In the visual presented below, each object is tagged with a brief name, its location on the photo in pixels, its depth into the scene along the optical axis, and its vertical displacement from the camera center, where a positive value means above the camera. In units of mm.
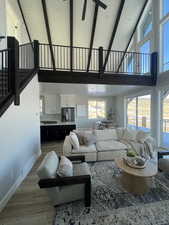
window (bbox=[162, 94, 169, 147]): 5202 -425
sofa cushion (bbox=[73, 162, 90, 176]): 2373 -1086
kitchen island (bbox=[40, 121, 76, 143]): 6469 -920
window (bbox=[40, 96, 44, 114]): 7617 +395
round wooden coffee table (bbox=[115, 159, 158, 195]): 2337 -1236
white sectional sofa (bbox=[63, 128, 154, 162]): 3828 -1045
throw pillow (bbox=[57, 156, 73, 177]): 2127 -946
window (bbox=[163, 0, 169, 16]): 5008 +3906
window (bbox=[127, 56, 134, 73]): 7010 +2487
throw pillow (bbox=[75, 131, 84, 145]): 4281 -834
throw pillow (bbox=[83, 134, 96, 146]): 4152 -882
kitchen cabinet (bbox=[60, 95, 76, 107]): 7551 +616
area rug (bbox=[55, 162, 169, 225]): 1864 -1495
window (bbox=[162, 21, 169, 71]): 5086 +2516
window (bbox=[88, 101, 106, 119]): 9453 +144
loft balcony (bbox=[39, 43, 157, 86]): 4820 +1366
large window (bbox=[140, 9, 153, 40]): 6077 +3982
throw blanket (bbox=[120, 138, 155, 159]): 3930 -1102
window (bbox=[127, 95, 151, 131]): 6359 -45
